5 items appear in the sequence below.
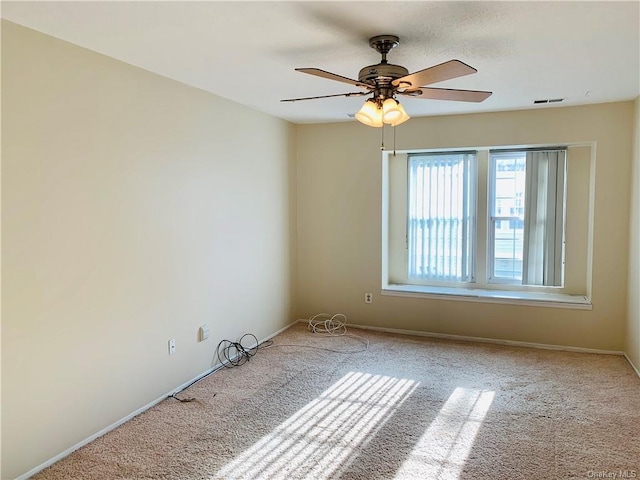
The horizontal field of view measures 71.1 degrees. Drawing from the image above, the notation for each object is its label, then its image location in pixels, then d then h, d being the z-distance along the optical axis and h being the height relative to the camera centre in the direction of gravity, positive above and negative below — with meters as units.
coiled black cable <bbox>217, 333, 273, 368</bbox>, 3.93 -1.26
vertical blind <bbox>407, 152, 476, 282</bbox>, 4.89 -0.01
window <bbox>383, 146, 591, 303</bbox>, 4.57 -0.09
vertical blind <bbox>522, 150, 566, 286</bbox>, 4.55 -0.03
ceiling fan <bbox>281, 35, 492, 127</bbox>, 2.31 +0.71
